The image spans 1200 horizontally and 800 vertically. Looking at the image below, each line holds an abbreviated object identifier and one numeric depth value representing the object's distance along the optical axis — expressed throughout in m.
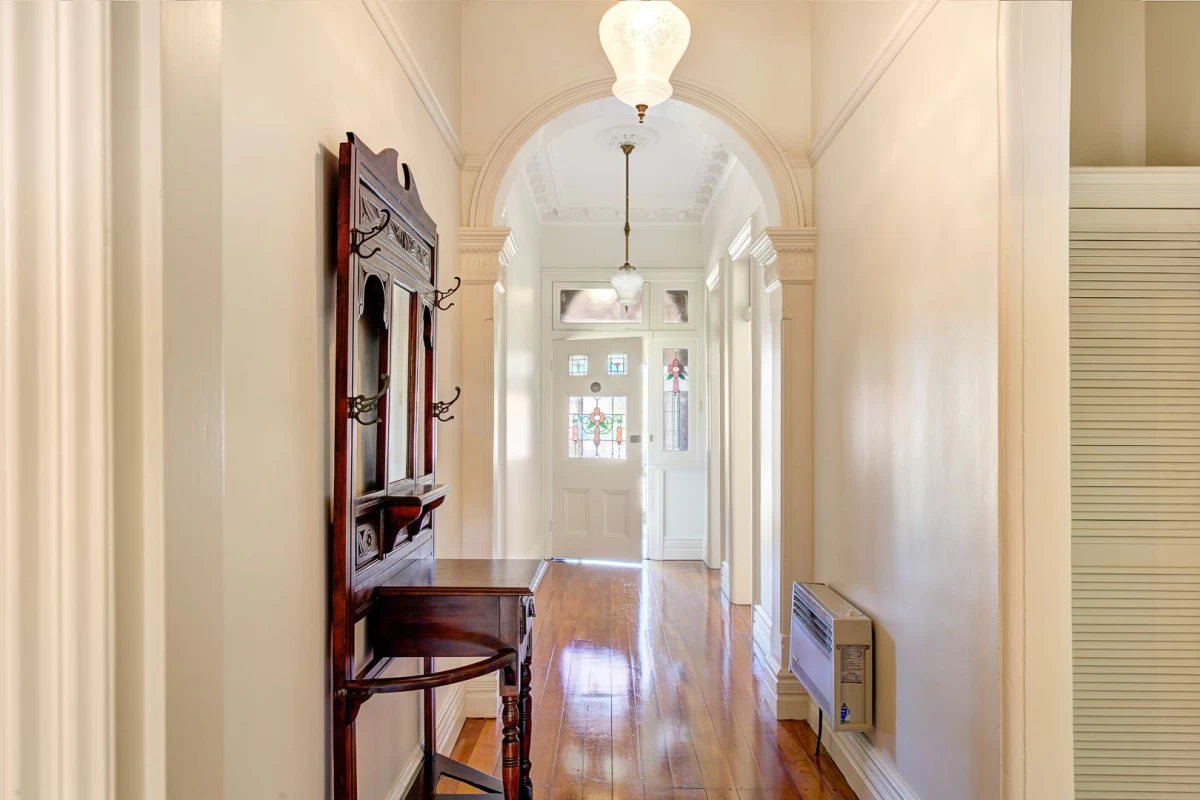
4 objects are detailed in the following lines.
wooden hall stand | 1.67
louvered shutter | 1.77
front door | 6.62
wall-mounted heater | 2.46
